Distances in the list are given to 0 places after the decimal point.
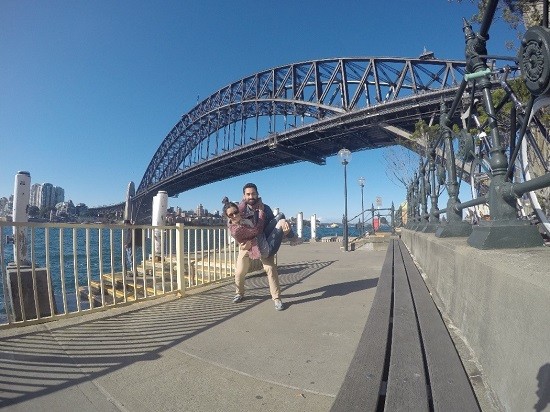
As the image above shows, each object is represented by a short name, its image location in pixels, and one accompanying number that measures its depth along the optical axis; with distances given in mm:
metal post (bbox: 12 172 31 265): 6071
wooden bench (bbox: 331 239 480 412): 1138
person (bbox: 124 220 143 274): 9070
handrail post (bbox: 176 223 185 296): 4070
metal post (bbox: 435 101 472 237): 2787
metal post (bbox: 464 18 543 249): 1539
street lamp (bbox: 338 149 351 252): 12523
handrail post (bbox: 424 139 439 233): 4145
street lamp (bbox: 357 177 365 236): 16753
